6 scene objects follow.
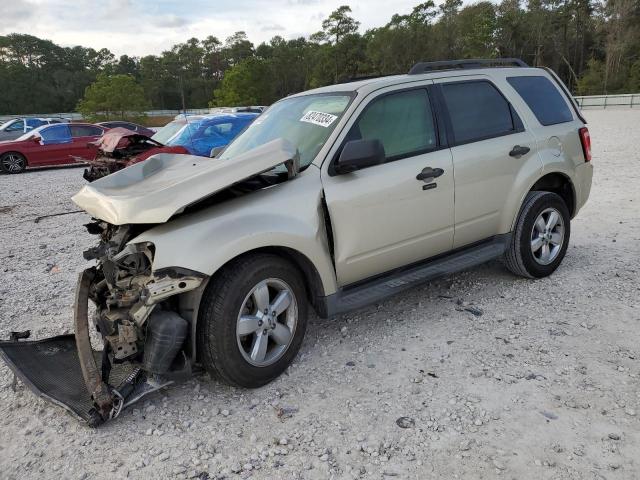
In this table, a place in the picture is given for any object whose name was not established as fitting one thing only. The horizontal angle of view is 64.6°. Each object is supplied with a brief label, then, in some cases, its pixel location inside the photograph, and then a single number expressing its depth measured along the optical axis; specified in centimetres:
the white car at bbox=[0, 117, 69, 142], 1870
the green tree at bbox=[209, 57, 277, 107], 6569
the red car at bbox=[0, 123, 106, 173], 1570
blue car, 1094
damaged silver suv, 301
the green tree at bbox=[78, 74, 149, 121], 4941
